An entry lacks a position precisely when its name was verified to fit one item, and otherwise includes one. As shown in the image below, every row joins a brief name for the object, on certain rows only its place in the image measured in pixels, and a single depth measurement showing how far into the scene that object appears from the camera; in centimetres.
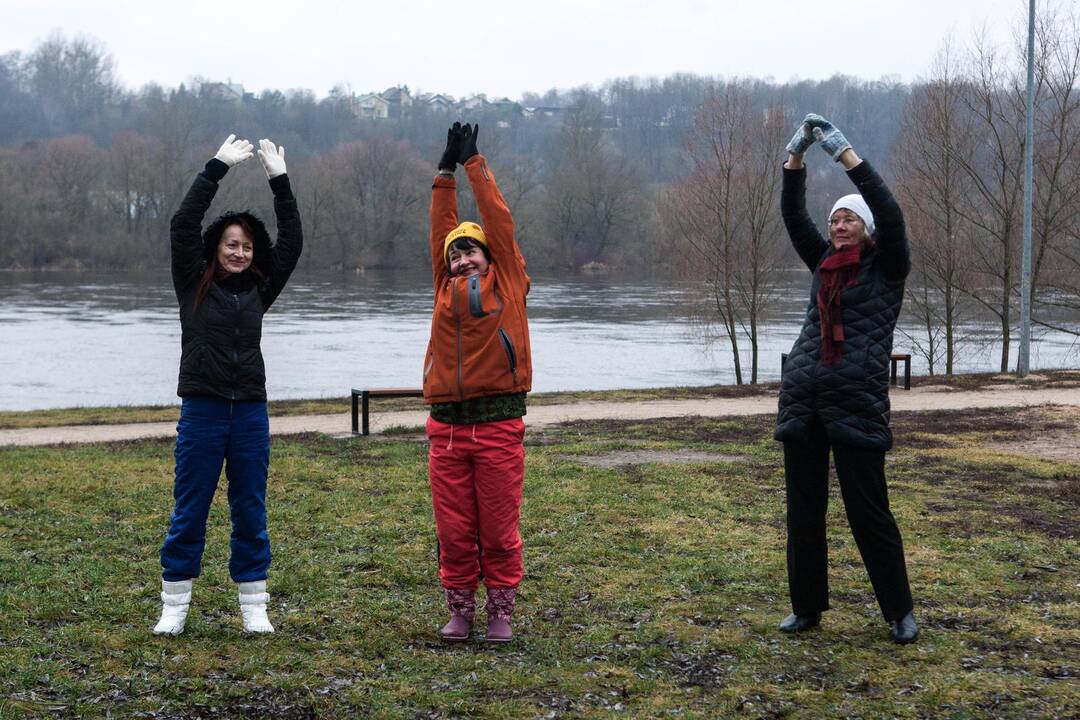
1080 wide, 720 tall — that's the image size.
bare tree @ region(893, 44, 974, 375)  2448
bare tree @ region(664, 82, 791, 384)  2436
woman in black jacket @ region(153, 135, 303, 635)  495
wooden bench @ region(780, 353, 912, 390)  1816
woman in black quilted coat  486
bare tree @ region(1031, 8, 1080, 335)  2353
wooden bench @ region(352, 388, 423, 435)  1312
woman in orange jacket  488
